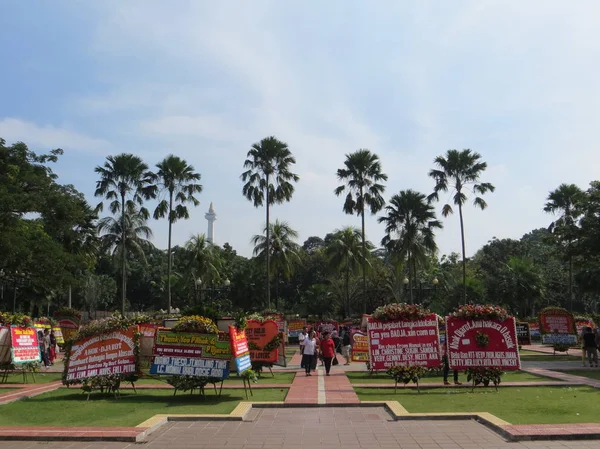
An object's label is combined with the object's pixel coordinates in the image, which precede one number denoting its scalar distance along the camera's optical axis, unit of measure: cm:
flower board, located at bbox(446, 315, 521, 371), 1423
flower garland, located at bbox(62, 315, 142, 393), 1276
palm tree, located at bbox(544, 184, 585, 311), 4651
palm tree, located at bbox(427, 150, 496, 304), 4134
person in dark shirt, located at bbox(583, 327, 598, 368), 1953
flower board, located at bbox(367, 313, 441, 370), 1430
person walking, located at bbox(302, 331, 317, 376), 1811
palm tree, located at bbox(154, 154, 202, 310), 4175
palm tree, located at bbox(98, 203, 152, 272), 5112
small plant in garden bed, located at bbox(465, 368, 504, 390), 1391
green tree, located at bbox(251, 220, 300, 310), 4506
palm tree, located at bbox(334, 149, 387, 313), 4247
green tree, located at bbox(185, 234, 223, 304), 4700
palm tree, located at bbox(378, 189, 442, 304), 4338
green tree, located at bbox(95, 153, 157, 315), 4247
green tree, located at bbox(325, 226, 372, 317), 4762
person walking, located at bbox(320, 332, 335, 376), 1820
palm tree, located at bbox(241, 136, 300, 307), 4078
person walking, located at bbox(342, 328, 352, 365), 2405
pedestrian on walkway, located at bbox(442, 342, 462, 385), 1460
